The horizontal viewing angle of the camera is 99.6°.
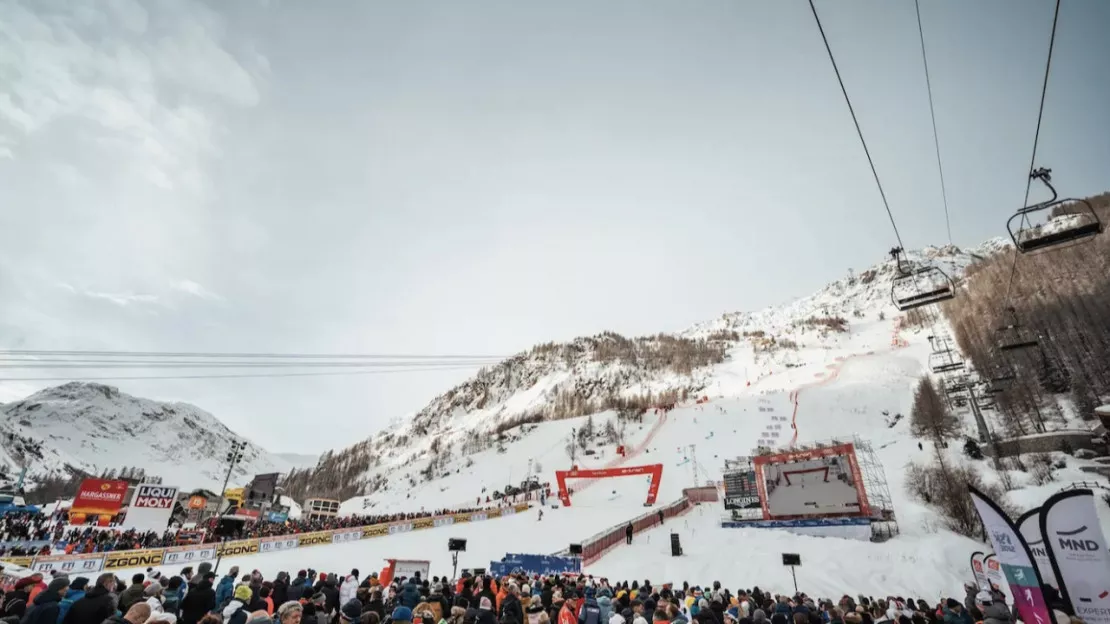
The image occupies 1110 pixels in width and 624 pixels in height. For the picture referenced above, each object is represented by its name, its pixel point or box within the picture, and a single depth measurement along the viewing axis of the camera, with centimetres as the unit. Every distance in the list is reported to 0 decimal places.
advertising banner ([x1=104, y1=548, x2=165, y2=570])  1725
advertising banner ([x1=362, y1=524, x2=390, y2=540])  2623
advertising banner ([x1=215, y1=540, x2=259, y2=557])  2071
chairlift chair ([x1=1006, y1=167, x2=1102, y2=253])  714
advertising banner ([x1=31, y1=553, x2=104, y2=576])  1581
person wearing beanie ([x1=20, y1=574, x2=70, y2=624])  424
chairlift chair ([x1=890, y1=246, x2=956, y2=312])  920
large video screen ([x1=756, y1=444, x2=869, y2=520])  2370
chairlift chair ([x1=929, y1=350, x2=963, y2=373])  2692
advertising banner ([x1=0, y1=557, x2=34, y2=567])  1552
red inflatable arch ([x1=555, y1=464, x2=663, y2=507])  3688
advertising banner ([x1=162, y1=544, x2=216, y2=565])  1852
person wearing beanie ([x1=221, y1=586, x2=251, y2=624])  515
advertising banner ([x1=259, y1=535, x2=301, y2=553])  2225
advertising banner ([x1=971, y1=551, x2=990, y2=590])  1107
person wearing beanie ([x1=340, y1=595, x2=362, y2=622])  513
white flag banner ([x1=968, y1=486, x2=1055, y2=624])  623
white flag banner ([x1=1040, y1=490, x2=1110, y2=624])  632
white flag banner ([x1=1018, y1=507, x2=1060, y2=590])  738
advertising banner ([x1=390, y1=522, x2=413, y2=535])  2750
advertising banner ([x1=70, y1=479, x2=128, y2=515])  2497
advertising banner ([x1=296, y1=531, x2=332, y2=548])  2345
